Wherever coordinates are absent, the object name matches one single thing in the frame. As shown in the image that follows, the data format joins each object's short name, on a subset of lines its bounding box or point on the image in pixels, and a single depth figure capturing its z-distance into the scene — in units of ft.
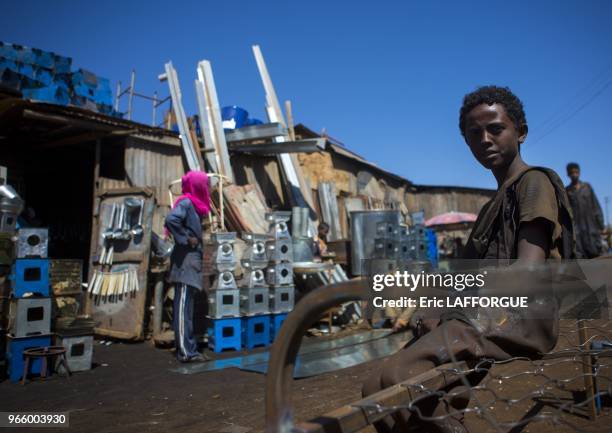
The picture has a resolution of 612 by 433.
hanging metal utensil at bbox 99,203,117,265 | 22.31
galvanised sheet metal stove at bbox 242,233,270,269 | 21.44
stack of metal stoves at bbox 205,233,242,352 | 19.85
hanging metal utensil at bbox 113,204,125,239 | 22.07
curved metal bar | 3.24
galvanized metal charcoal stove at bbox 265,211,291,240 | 22.49
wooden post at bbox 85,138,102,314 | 22.90
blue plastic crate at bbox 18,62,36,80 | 43.04
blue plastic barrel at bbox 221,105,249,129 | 32.55
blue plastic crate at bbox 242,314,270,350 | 20.57
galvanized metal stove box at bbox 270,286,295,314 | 21.74
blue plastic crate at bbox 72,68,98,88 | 47.91
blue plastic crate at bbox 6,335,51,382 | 14.44
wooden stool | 14.30
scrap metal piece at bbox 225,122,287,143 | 29.72
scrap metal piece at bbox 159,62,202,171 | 28.94
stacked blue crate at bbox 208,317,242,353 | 19.75
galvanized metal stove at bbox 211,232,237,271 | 20.29
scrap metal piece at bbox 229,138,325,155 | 30.78
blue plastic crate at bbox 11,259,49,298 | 14.92
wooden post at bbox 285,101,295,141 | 37.11
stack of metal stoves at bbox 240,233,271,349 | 20.74
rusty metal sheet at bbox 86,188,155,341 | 21.34
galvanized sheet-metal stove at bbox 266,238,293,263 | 22.09
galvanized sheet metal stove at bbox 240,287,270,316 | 20.75
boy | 4.76
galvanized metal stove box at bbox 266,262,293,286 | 21.98
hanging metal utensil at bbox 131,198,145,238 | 22.11
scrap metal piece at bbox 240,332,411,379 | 15.75
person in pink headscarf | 17.42
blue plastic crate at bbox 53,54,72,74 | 46.16
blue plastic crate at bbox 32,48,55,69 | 43.86
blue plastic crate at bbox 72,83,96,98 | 47.68
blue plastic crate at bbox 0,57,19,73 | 41.96
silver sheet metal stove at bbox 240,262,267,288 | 21.22
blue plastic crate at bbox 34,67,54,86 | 44.27
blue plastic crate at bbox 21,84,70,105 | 40.95
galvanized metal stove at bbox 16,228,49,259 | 15.17
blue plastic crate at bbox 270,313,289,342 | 21.63
